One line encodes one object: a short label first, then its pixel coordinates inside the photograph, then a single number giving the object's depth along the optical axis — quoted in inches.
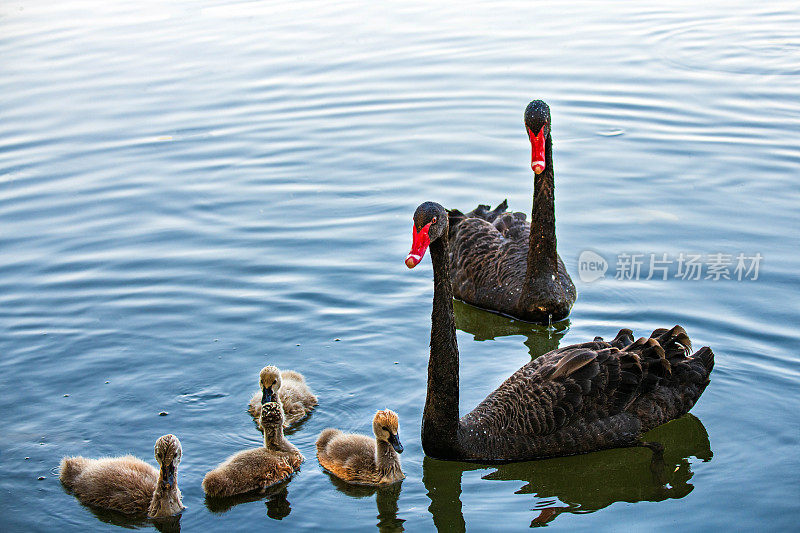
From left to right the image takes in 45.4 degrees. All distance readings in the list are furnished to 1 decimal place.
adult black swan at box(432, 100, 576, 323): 259.4
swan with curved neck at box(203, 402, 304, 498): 185.5
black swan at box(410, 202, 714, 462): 196.1
